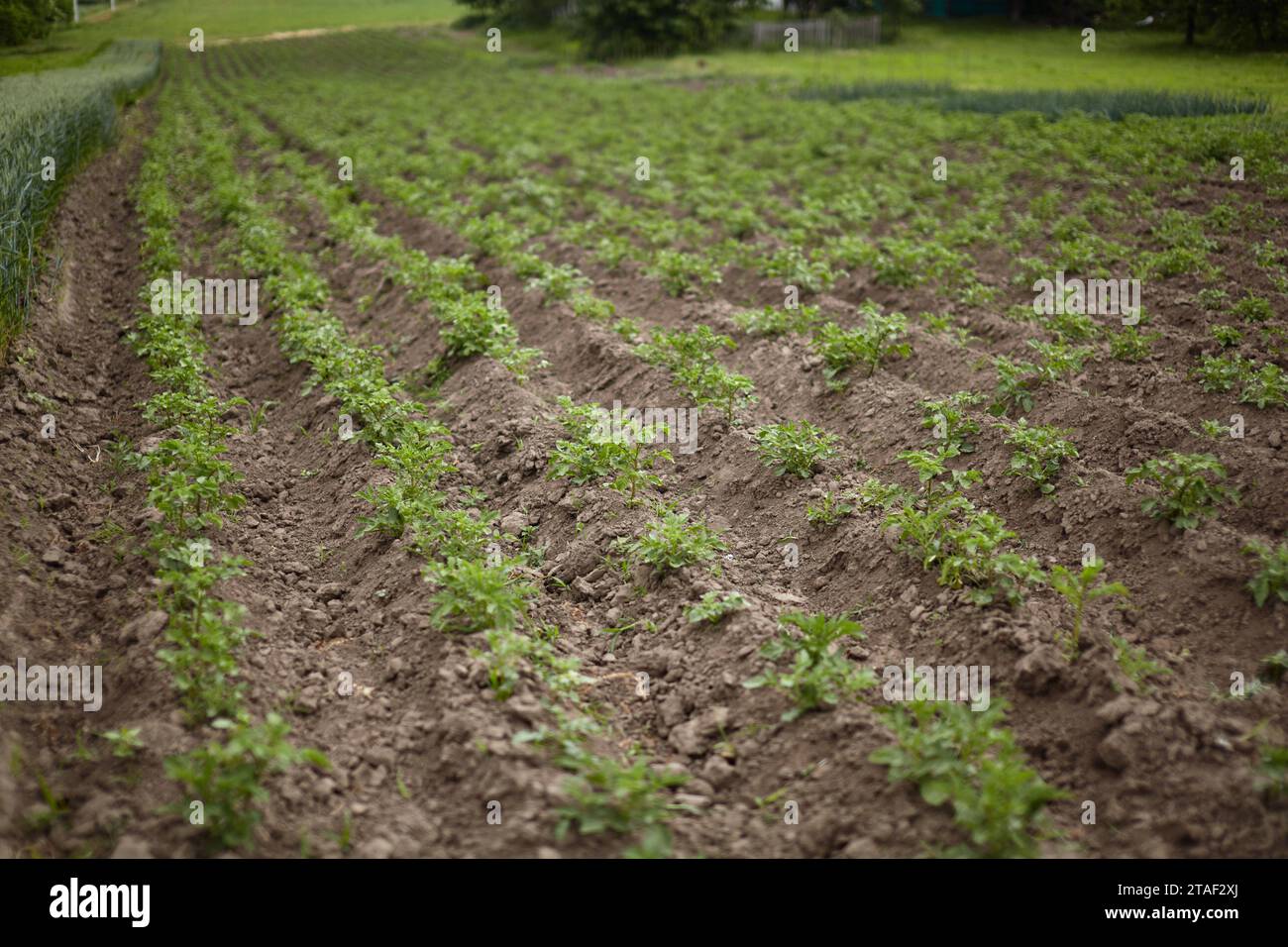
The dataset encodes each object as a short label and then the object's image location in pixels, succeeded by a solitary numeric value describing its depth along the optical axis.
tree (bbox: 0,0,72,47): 12.00
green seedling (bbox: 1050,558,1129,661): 4.46
